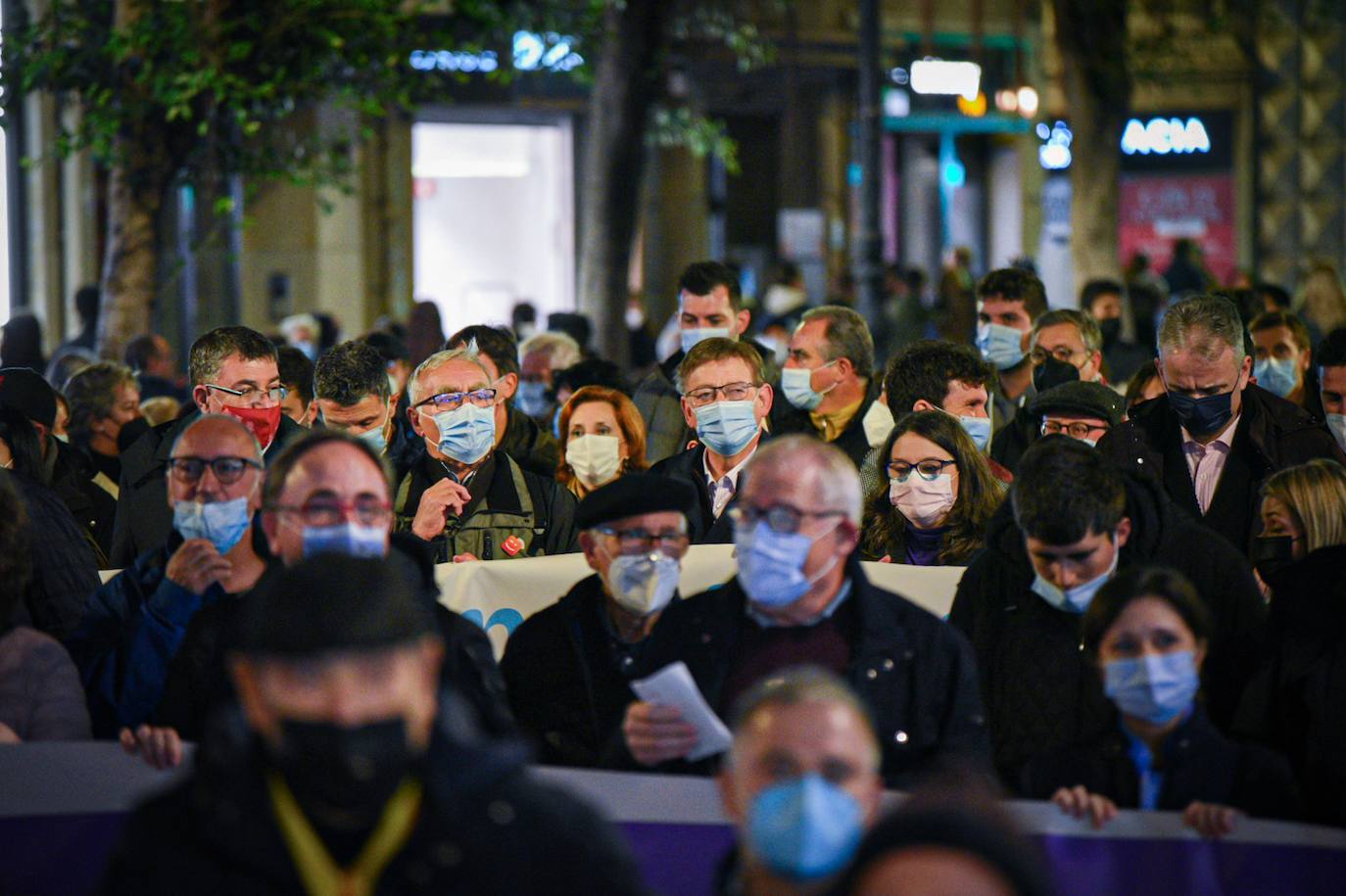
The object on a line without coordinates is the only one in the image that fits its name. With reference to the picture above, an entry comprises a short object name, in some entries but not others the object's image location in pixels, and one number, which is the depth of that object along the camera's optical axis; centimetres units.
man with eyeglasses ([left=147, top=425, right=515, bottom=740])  992
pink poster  5874
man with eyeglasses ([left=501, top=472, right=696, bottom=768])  1090
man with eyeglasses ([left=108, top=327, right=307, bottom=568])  1474
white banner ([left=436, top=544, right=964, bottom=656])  1390
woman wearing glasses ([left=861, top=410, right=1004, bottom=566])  1347
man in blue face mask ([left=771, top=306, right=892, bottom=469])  1752
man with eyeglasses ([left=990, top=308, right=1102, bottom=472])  1891
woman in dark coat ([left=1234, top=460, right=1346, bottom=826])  992
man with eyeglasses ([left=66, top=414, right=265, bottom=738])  1070
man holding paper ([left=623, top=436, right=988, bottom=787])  964
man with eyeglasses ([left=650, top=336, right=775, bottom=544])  1553
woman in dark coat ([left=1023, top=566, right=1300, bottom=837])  921
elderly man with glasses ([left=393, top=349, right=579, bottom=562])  1500
